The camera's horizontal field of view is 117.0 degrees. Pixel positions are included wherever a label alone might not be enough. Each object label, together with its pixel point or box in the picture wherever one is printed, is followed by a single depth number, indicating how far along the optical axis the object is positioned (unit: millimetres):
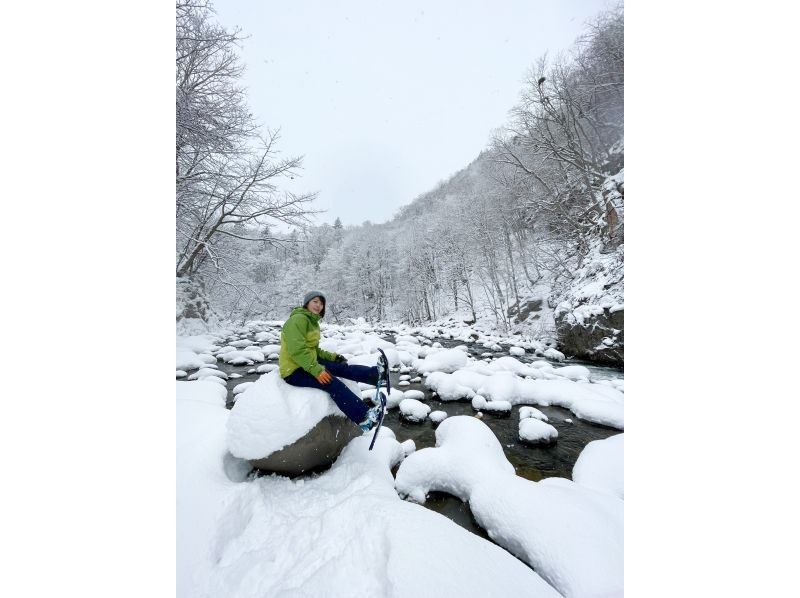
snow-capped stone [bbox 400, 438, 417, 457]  2251
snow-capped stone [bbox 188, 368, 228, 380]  4089
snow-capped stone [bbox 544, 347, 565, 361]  5421
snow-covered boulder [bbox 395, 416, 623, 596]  1104
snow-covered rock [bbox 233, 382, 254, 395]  3679
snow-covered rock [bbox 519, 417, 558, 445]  2549
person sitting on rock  1742
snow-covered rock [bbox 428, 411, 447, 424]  2967
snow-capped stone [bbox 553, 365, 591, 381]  4055
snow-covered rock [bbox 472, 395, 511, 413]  3193
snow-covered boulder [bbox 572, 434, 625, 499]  1831
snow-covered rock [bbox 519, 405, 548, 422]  2979
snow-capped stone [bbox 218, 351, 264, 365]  5266
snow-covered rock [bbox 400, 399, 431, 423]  2981
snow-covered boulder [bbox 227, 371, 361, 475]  1613
